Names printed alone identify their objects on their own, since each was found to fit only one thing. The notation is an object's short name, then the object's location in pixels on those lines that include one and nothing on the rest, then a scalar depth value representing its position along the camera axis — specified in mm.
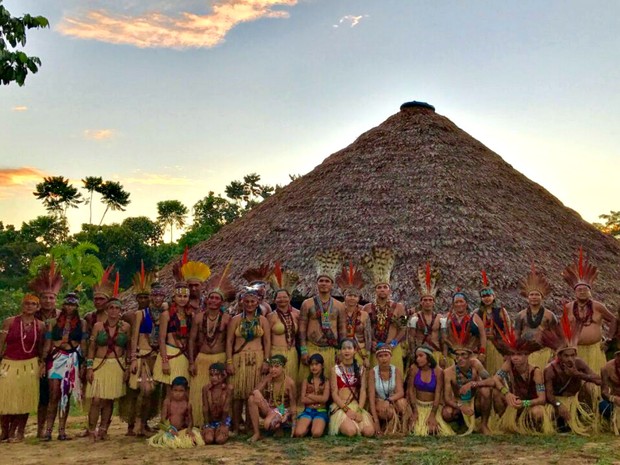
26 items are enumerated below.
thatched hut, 10406
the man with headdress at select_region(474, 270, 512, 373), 6609
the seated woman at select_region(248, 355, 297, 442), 5801
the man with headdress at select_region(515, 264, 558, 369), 6402
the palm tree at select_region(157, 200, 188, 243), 37656
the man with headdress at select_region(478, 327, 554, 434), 5766
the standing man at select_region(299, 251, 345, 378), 6281
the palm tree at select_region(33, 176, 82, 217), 31141
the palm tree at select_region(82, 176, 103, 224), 31969
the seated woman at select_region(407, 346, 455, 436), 5820
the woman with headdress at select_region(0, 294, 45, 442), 5828
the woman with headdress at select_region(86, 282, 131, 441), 5930
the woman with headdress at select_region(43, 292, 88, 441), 5969
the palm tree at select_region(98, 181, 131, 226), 32344
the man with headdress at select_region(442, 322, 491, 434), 5879
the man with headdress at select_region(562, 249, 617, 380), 6457
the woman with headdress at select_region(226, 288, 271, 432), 5992
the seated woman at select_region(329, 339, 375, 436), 5754
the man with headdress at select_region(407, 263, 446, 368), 6523
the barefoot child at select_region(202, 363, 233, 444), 5766
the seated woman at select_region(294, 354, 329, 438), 5805
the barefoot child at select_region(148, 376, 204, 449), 5535
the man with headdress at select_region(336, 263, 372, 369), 6273
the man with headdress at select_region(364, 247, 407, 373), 6430
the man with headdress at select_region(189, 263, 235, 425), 5973
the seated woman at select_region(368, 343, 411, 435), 5852
